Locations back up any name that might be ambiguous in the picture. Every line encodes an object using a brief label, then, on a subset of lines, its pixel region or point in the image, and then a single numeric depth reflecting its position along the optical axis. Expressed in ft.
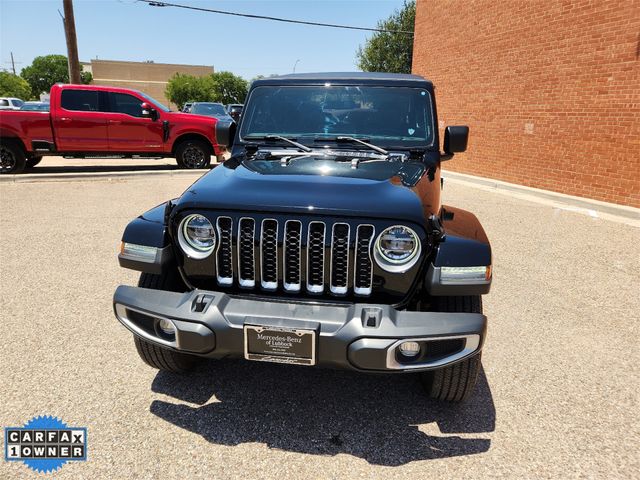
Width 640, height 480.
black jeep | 6.78
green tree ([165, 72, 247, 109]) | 225.97
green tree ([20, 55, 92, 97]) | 280.31
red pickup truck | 35.12
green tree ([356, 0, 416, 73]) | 106.63
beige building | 294.46
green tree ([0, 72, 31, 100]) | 219.41
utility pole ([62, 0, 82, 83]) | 51.85
